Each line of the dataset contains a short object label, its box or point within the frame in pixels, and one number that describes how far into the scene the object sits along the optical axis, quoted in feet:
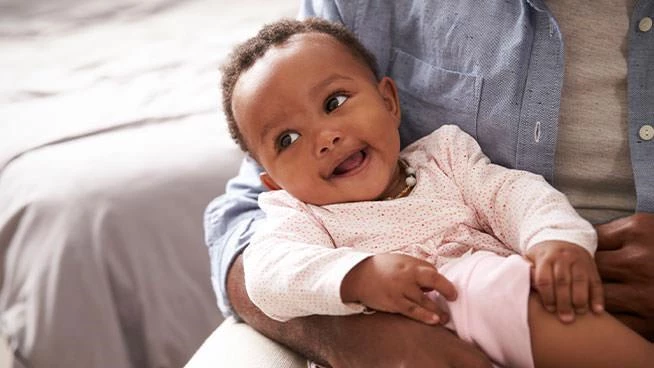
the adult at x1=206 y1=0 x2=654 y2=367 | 3.37
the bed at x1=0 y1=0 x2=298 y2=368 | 5.38
